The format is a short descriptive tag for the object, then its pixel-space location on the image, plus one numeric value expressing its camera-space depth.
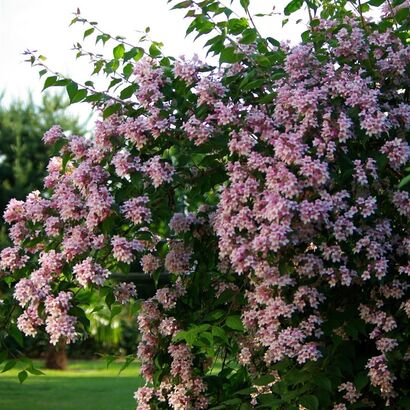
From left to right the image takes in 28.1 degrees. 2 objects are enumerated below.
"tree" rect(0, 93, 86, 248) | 17.41
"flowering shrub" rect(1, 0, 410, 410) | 2.80
